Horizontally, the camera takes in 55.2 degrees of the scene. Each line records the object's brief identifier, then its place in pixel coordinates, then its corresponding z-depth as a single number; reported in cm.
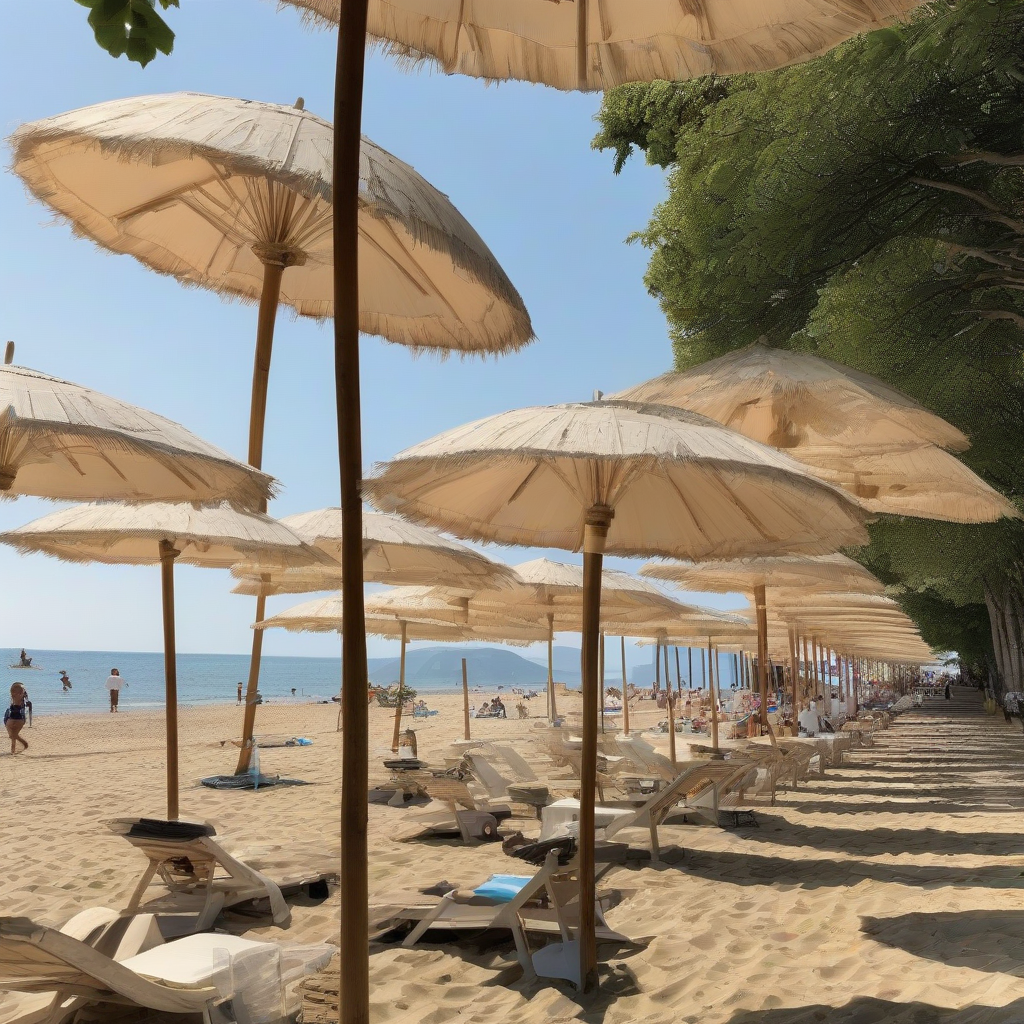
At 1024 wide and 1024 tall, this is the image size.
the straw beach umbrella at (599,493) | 384
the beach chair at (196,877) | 479
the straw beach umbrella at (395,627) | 1312
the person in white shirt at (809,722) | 1536
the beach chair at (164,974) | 309
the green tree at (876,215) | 741
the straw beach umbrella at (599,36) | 358
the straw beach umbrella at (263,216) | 374
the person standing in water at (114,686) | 3275
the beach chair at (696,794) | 642
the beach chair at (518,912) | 439
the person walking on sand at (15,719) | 1717
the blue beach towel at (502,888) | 495
